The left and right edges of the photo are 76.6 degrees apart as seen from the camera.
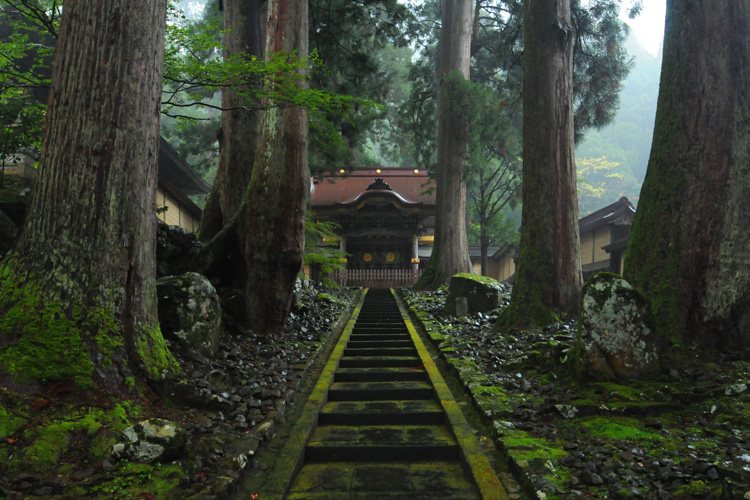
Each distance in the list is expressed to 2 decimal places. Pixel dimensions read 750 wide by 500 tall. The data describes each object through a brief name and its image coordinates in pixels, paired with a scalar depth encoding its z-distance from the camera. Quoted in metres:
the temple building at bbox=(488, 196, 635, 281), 17.42
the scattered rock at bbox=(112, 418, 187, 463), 3.04
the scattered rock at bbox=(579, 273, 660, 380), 4.39
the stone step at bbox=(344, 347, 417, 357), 7.55
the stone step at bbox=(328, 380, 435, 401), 5.62
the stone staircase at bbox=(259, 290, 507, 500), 3.52
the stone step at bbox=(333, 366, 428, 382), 6.29
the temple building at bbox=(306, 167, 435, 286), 21.84
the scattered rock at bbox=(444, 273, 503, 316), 9.98
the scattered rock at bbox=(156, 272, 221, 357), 5.04
